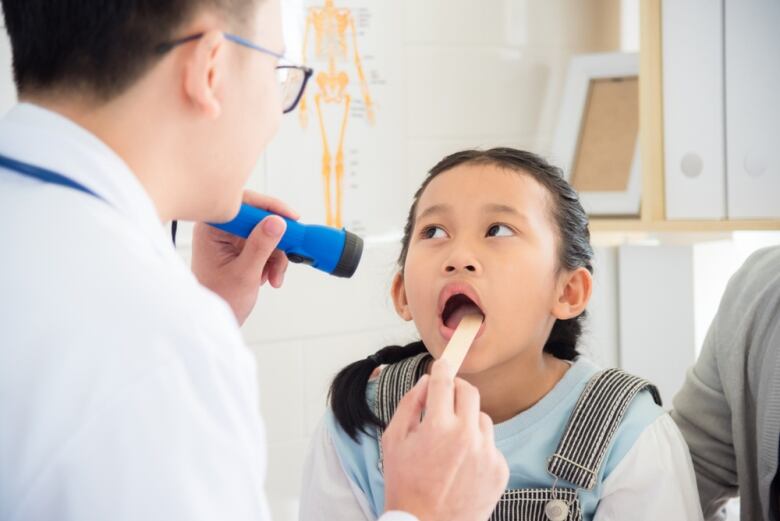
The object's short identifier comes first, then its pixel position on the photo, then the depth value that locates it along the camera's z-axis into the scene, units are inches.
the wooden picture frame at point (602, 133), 87.7
